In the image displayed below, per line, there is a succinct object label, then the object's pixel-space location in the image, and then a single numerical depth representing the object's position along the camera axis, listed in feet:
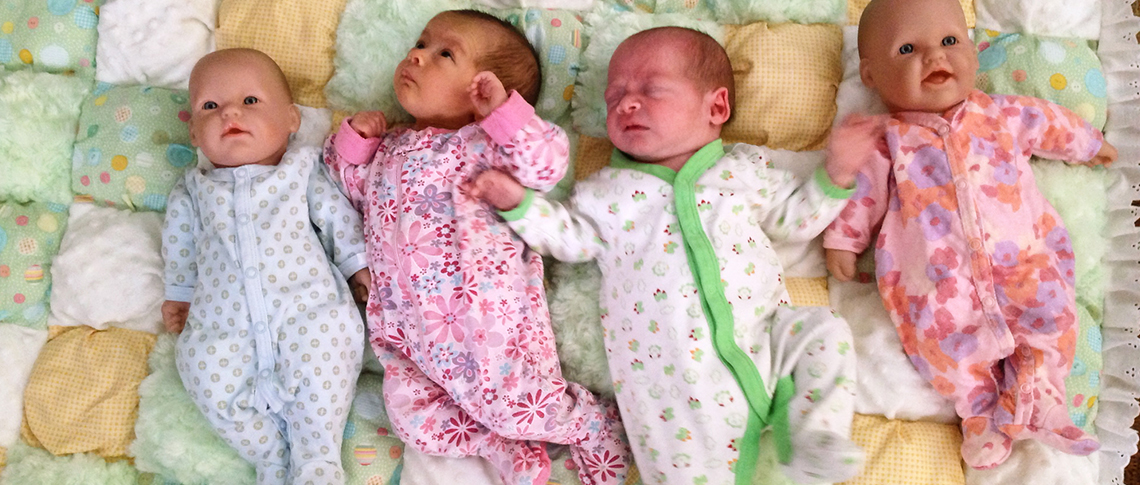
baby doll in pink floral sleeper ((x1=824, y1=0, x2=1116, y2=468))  4.78
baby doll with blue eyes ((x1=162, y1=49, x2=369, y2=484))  4.94
